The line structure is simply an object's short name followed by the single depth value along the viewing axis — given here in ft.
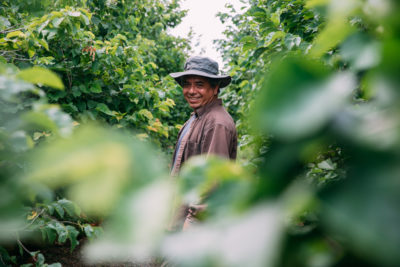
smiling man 6.12
